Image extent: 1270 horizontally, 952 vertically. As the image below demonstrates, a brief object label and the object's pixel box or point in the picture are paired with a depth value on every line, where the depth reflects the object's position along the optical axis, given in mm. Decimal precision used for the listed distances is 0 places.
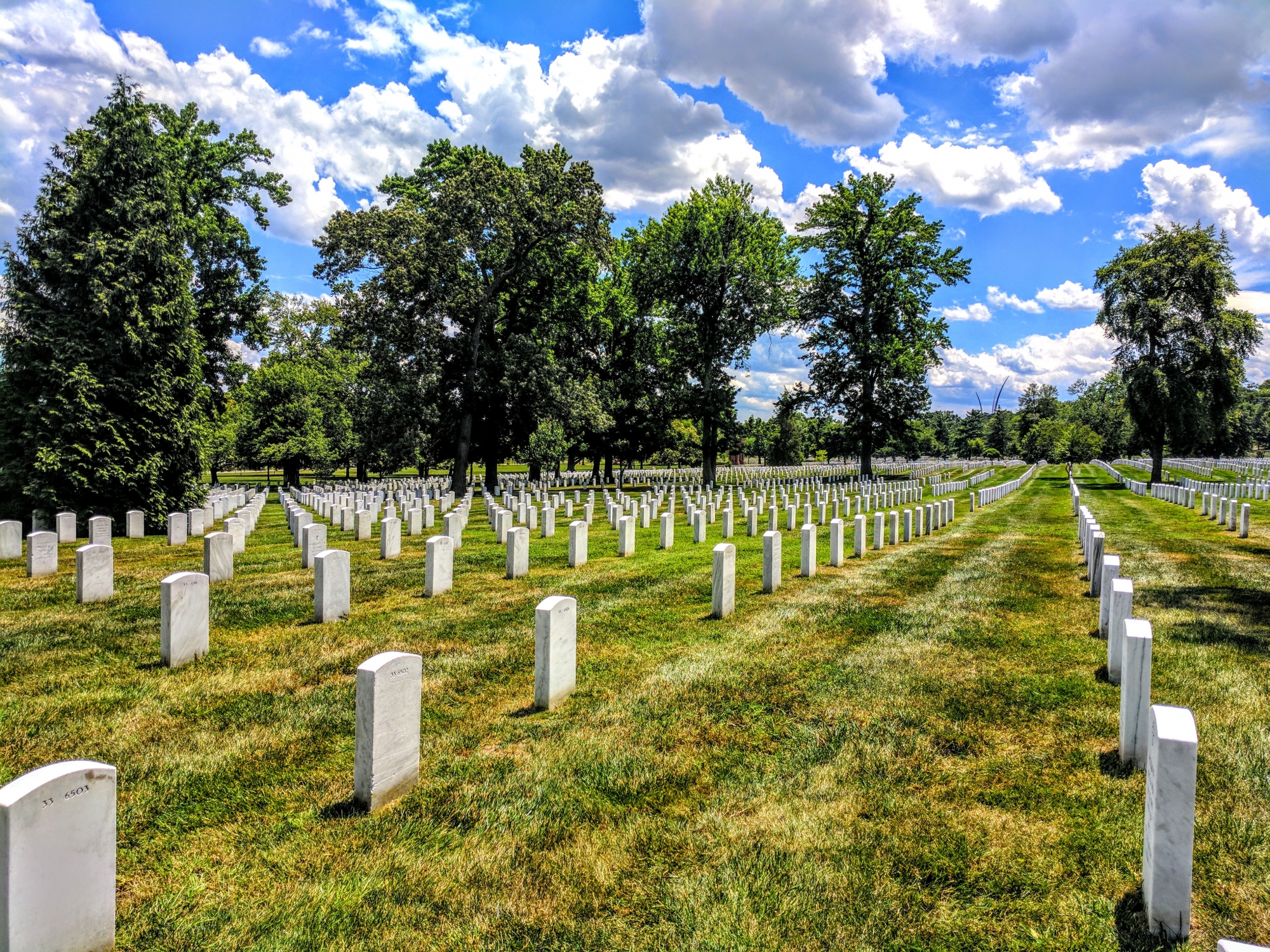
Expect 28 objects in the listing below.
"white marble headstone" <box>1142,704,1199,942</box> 2711
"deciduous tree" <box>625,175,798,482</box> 38656
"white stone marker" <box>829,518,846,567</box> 12211
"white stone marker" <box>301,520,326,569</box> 11312
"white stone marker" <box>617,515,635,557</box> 13461
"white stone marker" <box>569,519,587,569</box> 11891
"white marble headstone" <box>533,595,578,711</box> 5262
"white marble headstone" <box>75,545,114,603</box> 8422
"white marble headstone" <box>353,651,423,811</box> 3764
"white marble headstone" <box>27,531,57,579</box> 10008
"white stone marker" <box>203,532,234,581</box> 9688
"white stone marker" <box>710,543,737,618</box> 8117
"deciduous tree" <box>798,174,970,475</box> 43594
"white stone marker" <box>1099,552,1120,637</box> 7074
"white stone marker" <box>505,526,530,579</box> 10633
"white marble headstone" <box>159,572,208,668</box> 6020
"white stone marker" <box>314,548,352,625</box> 7516
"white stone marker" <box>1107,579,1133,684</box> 5488
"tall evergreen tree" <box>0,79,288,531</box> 15703
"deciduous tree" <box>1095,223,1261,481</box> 37875
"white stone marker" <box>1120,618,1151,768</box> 4066
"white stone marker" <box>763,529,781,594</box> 9766
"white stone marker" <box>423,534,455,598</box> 9172
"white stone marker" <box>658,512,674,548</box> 14672
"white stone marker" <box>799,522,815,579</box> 11047
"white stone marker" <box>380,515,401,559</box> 12555
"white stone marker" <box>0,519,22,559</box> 11586
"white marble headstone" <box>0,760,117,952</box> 2443
